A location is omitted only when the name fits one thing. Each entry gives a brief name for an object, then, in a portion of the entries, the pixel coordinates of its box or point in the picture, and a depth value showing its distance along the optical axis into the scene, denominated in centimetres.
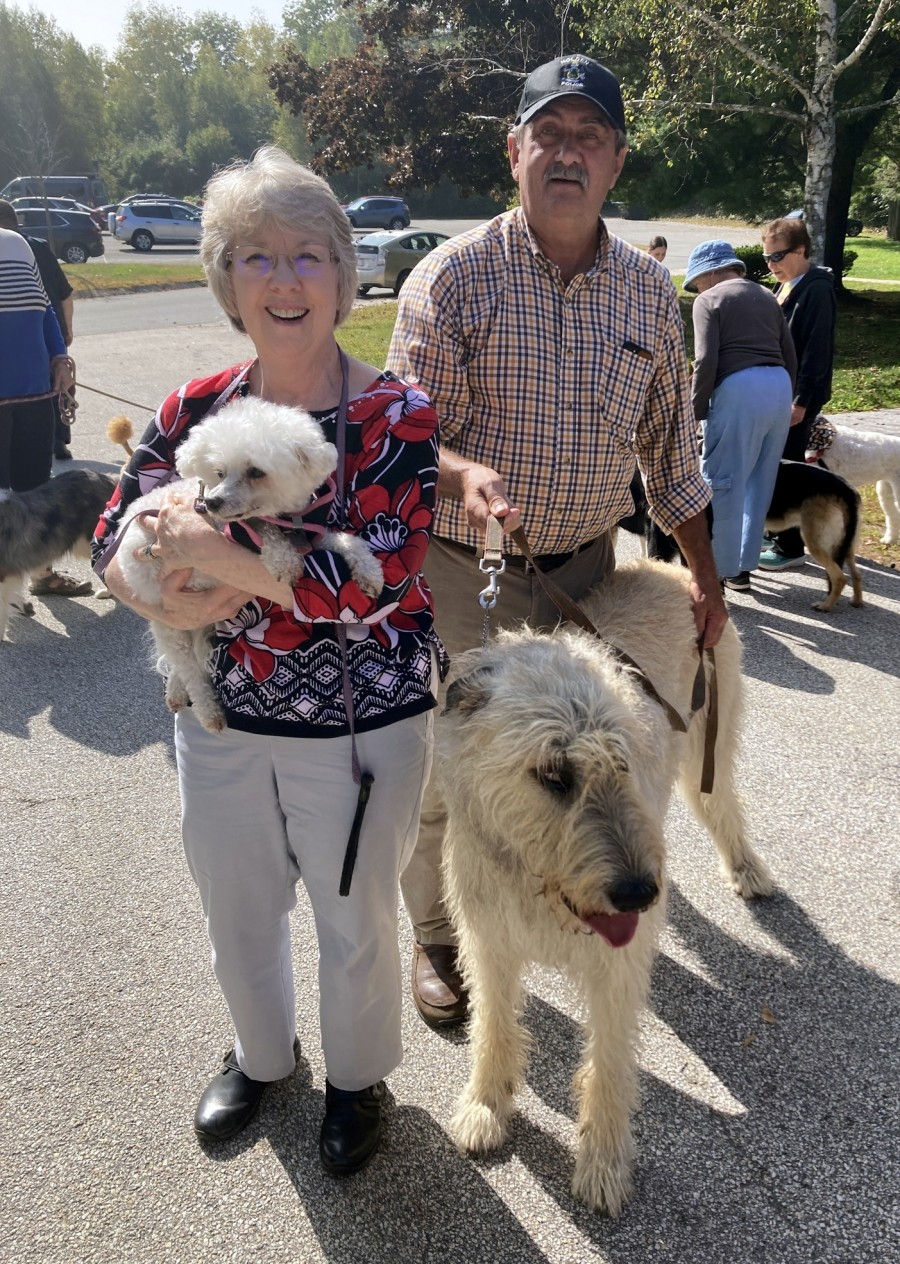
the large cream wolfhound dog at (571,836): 201
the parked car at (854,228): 4228
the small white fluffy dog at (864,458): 714
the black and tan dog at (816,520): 609
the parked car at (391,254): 2377
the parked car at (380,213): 3916
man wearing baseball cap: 263
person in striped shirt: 603
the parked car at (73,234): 3101
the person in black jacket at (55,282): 828
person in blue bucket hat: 609
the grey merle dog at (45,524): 579
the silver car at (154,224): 3741
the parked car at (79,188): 4391
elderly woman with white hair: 190
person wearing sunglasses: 700
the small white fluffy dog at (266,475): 179
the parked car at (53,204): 3369
